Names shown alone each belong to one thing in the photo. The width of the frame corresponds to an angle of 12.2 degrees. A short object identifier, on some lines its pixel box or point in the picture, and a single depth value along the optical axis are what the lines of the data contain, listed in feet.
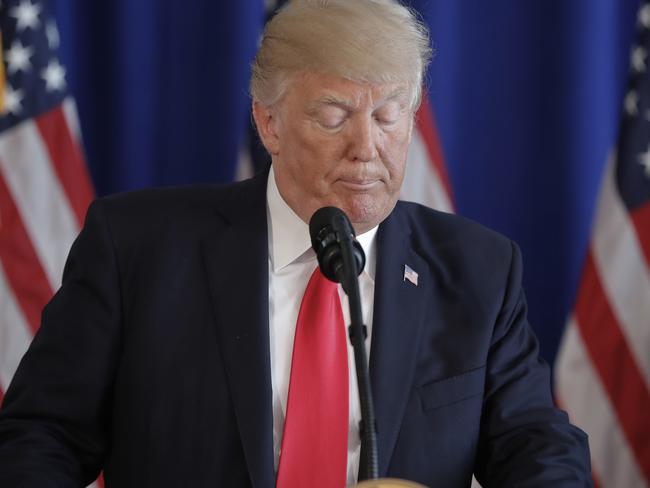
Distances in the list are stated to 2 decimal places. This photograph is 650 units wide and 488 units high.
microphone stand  11.98
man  13.10
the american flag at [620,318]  16.11
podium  11.94
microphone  12.27
